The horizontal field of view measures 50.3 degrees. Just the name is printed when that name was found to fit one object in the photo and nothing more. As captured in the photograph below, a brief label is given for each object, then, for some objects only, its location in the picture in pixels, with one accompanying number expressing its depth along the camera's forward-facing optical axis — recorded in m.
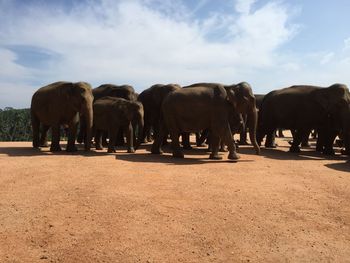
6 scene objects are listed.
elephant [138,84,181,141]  15.12
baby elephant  13.09
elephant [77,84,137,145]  16.22
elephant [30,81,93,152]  12.30
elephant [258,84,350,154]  13.06
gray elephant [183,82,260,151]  11.09
